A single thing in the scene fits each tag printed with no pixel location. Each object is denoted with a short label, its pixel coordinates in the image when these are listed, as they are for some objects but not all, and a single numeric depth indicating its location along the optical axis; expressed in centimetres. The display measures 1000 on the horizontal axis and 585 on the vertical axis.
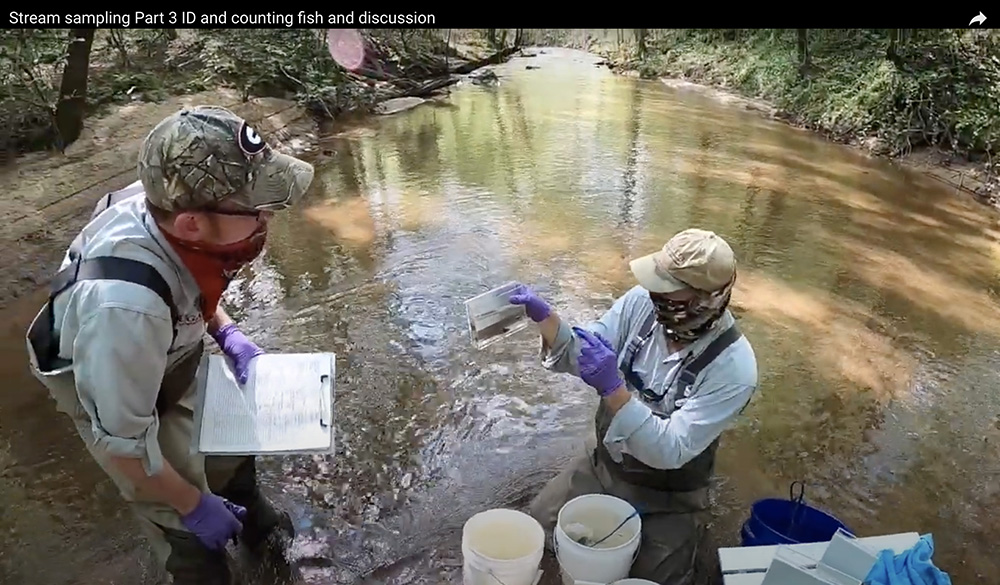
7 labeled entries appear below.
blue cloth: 190
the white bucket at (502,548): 227
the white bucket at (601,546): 231
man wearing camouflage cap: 190
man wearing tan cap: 244
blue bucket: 260
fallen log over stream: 1221
